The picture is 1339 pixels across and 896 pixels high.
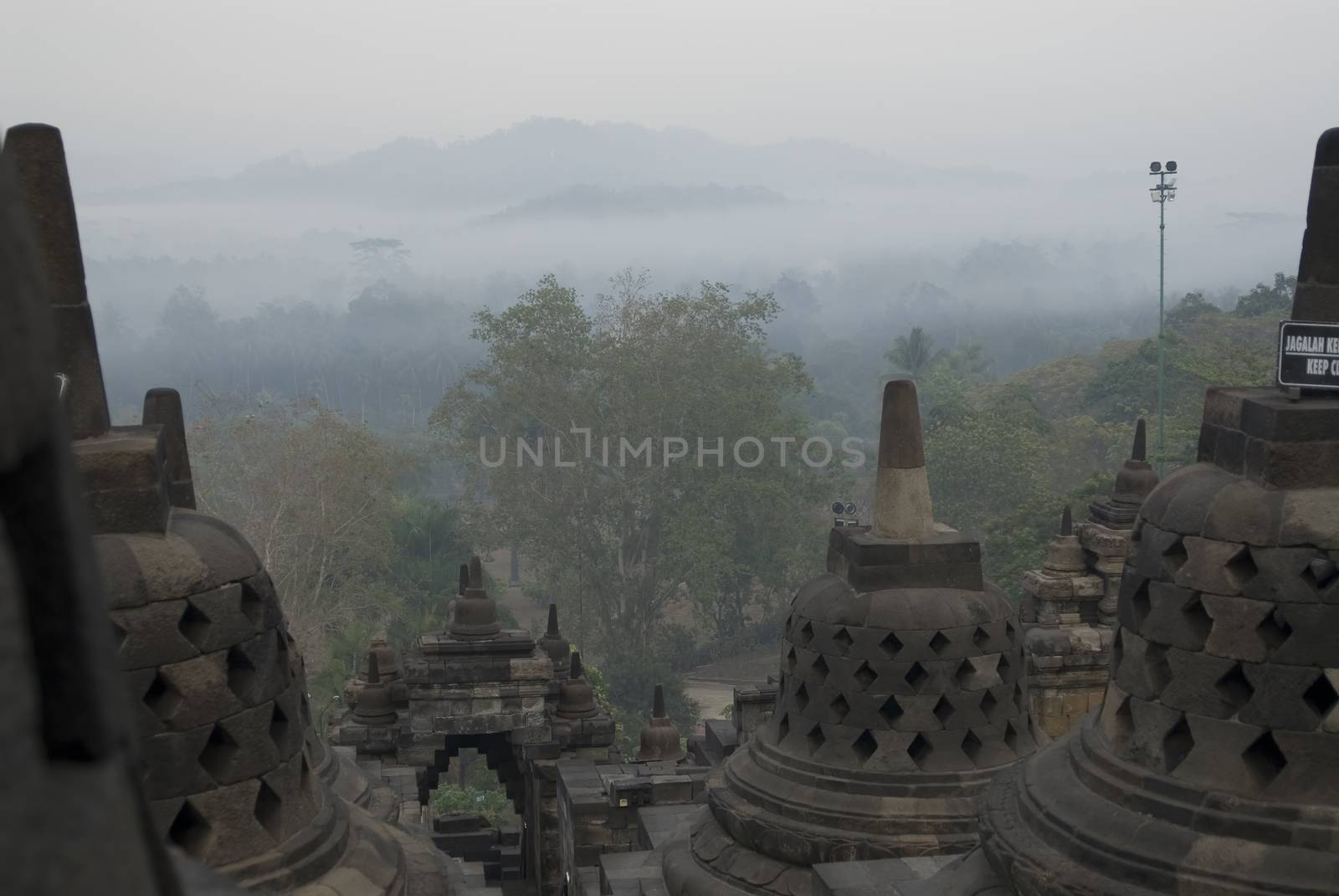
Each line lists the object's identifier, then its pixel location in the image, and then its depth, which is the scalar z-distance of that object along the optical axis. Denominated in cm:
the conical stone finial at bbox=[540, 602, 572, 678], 1986
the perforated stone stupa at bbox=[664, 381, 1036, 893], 952
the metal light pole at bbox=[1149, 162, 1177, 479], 3266
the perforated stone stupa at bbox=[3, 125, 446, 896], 539
